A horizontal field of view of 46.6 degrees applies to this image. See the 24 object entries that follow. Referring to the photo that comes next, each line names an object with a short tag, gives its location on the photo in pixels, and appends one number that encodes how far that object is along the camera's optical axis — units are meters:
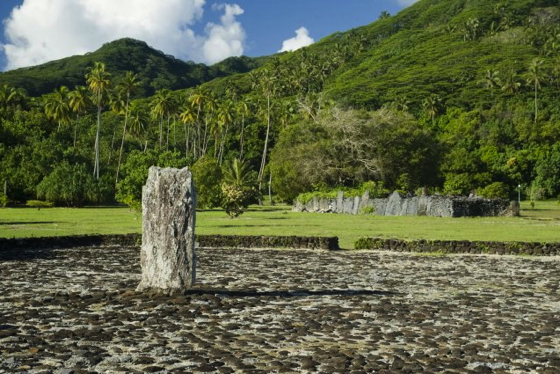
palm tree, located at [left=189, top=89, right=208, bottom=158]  104.69
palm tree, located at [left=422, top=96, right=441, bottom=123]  124.62
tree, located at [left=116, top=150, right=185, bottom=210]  53.31
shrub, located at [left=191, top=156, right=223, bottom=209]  60.88
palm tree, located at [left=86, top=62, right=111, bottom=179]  92.44
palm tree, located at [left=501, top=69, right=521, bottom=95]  137.25
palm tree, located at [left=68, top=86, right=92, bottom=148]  99.56
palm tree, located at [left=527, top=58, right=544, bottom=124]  127.18
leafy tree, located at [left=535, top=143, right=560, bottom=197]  88.06
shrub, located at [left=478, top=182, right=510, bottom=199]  82.82
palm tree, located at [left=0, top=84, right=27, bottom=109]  114.25
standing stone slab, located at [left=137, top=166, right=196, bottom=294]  14.20
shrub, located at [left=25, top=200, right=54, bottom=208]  69.12
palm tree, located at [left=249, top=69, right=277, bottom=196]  102.06
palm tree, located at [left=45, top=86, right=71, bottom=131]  102.25
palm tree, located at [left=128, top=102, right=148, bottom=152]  109.38
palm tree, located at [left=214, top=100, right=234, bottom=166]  105.12
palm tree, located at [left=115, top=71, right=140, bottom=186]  102.19
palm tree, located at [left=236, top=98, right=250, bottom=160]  112.04
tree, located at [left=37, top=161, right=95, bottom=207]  71.81
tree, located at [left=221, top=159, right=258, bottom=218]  47.94
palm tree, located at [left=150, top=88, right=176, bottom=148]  104.12
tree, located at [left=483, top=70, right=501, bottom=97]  144.62
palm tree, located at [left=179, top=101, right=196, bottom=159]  104.06
